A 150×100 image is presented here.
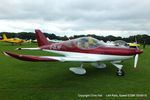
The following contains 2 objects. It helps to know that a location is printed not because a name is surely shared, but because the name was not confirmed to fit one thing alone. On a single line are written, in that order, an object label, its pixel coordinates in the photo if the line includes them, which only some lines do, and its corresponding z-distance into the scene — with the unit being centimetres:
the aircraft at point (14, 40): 3031
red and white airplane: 532
